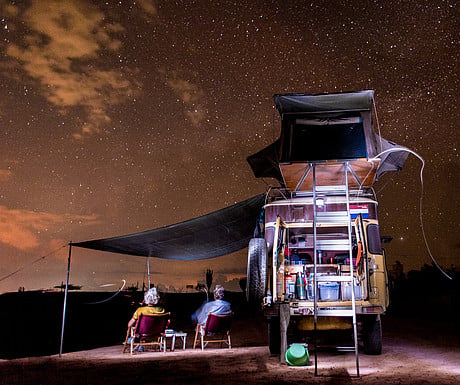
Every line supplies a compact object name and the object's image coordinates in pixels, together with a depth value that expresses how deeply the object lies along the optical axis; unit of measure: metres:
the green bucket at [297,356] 5.50
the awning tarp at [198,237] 7.95
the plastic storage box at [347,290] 6.46
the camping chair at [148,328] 7.36
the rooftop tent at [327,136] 6.11
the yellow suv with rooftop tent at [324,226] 6.02
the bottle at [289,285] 6.50
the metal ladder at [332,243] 5.69
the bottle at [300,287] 6.52
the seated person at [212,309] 8.07
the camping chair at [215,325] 7.84
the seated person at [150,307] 7.64
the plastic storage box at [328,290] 6.49
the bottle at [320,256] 7.10
